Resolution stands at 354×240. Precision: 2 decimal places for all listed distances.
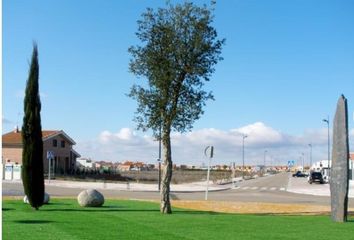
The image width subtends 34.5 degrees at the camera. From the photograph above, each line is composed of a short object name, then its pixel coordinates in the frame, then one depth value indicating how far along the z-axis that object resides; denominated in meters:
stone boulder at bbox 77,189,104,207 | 23.02
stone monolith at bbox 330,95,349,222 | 18.40
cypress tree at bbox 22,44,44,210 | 20.70
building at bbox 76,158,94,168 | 145.43
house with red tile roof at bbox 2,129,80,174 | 73.00
